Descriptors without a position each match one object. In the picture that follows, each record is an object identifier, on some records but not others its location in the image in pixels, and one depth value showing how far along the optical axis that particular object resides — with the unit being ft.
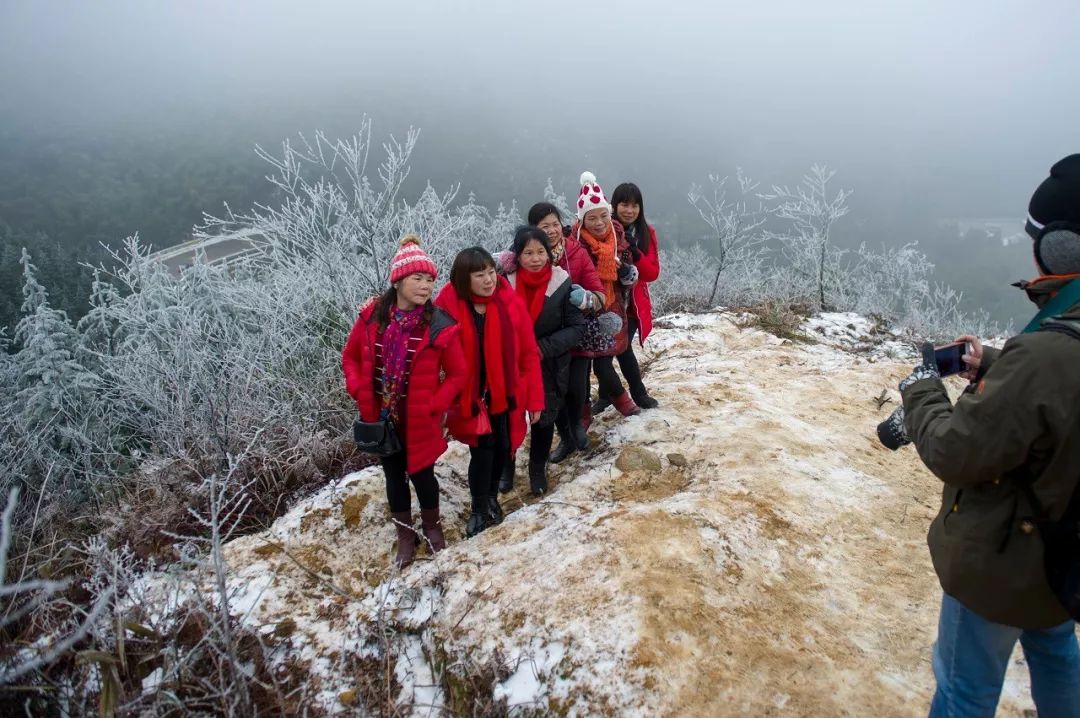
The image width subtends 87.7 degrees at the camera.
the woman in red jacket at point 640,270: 12.35
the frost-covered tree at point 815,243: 53.16
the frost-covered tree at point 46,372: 36.88
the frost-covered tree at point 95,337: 34.17
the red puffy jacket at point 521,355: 9.27
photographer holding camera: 3.92
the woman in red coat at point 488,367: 8.96
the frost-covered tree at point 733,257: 53.21
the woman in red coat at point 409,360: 8.39
